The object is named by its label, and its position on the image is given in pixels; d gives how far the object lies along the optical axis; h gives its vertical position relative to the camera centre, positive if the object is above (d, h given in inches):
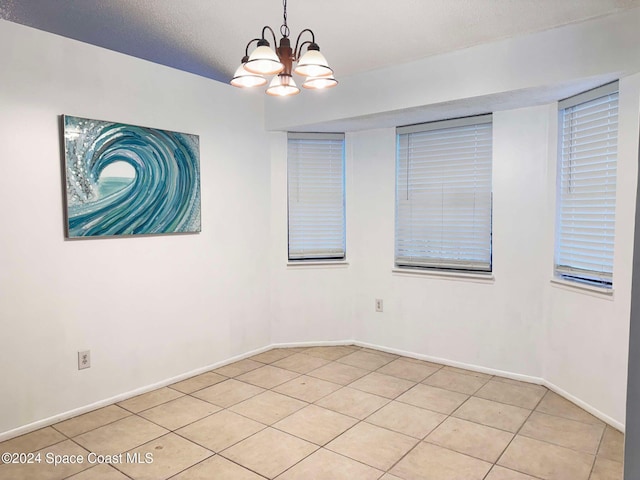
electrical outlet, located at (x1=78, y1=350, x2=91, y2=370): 116.3 -37.3
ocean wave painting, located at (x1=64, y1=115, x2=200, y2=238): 113.8 +10.2
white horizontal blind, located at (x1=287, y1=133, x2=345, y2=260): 174.9 +8.2
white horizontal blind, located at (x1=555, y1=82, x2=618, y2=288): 113.1 +7.4
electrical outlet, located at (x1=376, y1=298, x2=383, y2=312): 172.1 -34.6
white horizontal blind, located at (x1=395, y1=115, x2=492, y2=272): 148.9 +6.9
